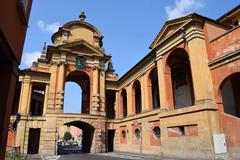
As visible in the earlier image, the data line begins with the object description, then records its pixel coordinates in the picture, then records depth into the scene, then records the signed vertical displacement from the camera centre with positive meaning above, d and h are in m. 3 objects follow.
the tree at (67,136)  92.62 -0.12
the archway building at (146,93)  14.72 +4.36
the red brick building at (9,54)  6.66 +2.75
